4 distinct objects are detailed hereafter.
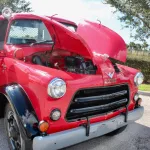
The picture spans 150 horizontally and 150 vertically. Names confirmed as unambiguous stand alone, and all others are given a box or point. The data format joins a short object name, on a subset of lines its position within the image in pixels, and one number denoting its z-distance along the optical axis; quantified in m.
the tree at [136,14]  11.98
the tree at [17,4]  24.69
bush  11.68
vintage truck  2.62
